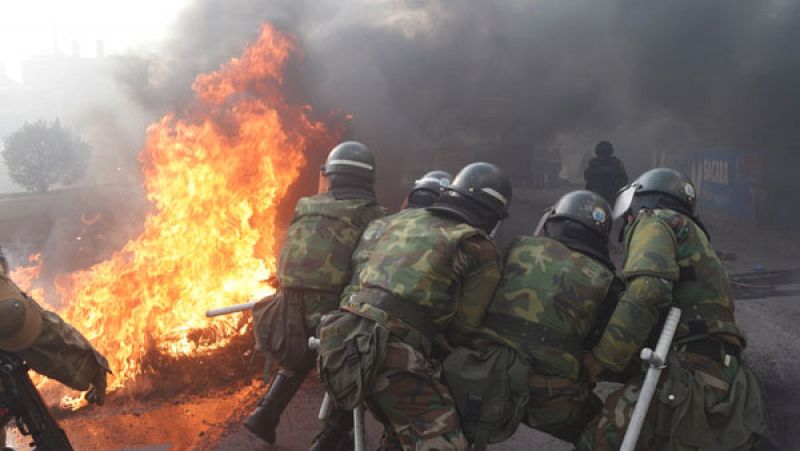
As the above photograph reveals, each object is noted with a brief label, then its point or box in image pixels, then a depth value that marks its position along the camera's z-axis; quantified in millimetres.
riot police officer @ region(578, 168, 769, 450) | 2457
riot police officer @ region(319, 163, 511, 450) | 2359
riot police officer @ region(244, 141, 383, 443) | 3590
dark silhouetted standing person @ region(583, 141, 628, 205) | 8789
